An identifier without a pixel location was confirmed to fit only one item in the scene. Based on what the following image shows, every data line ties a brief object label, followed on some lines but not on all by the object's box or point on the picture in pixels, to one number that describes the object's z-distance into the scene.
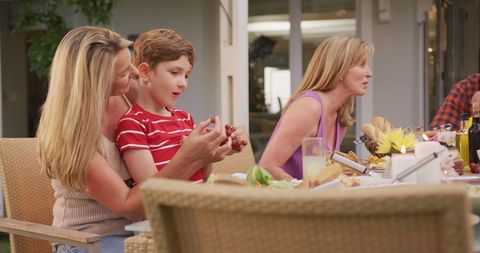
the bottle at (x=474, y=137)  3.17
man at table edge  4.72
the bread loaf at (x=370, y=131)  3.40
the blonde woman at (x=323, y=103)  3.15
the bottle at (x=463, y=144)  3.22
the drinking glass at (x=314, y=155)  2.40
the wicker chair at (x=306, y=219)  1.01
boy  2.56
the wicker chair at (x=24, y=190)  2.68
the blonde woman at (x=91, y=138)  2.17
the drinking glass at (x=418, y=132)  3.39
